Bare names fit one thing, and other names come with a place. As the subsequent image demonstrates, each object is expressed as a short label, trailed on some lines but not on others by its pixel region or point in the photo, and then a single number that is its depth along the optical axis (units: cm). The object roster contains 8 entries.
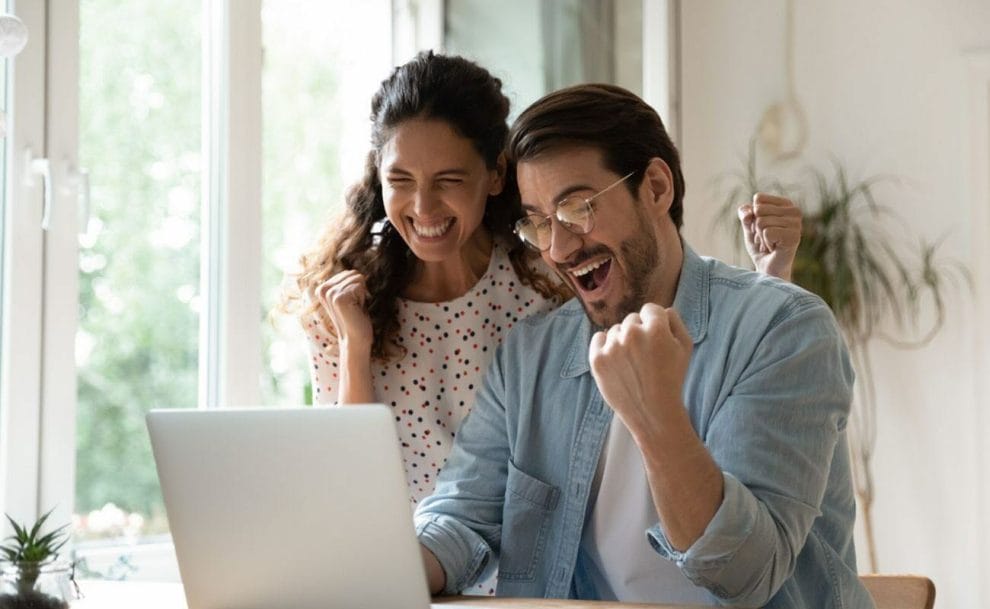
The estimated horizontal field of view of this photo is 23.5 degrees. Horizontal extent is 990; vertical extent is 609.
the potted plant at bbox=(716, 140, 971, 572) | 491
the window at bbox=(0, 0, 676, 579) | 349
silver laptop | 222
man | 238
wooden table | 237
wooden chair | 257
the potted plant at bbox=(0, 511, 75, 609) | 235
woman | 292
